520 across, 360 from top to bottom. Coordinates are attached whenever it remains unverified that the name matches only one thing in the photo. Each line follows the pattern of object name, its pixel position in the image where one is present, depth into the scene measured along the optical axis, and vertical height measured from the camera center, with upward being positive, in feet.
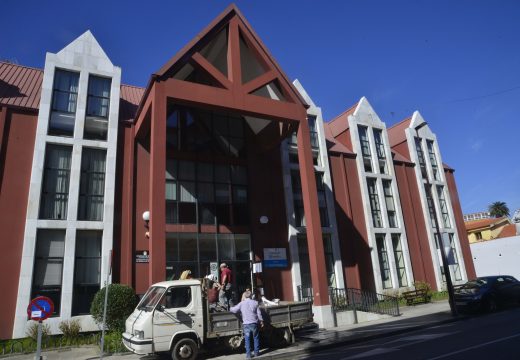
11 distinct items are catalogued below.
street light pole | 49.73 -1.08
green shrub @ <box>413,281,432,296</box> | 71.57 -1.70
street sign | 29.12 -0.42
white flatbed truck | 30.96 -2.56
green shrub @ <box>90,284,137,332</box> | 41.73 -0.85
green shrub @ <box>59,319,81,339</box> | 43.58 -3.02
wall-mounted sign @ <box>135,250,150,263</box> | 50.57 +5.11
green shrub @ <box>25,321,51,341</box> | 42.13 -2.94
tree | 253.51 +39.85
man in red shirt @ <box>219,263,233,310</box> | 40.85 +0.34
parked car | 51.21 -2.85
